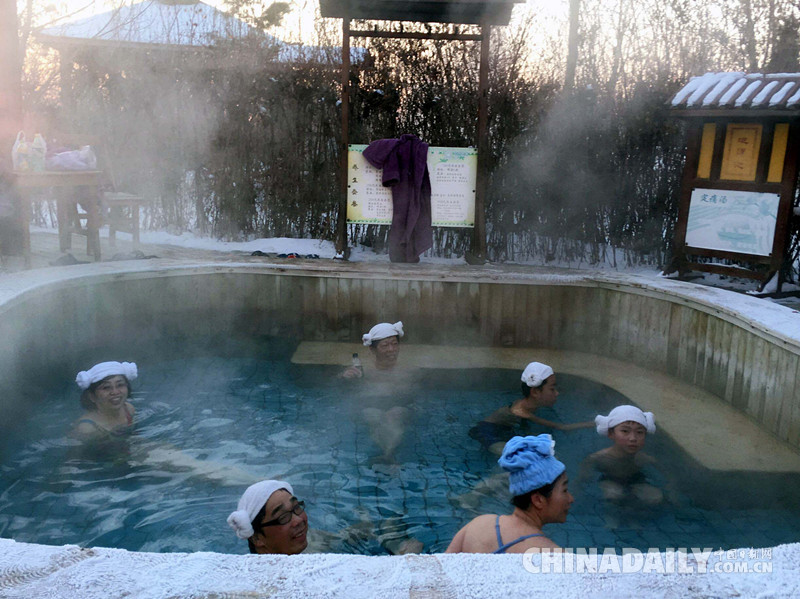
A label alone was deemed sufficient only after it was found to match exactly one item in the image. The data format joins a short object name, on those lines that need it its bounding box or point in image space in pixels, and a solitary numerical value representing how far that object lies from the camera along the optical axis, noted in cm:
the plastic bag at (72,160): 712
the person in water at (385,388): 546
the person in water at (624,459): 448
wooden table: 668
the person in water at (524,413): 515
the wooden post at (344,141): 821
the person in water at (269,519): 301
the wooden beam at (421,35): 806
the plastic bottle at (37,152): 664
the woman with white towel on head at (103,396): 473
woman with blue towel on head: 271
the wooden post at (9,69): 727
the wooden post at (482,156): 819
